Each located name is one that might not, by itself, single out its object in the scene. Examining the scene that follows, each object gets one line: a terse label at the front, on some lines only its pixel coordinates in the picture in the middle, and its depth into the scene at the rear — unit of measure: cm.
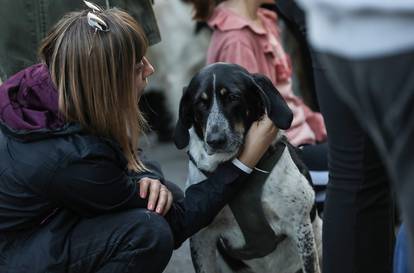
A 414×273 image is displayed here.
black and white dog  519
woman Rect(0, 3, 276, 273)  459
